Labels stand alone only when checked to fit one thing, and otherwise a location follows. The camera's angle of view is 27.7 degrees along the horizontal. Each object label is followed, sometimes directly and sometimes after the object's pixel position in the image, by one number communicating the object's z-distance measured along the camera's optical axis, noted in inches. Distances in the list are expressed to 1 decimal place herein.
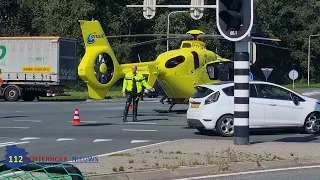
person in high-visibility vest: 861.2
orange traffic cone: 838.7
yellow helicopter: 916.0
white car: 682.8
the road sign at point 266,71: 1866.6
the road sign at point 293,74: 2451.8
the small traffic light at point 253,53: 826.9
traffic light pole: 546.3
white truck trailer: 1583.4
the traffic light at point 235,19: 536.7
